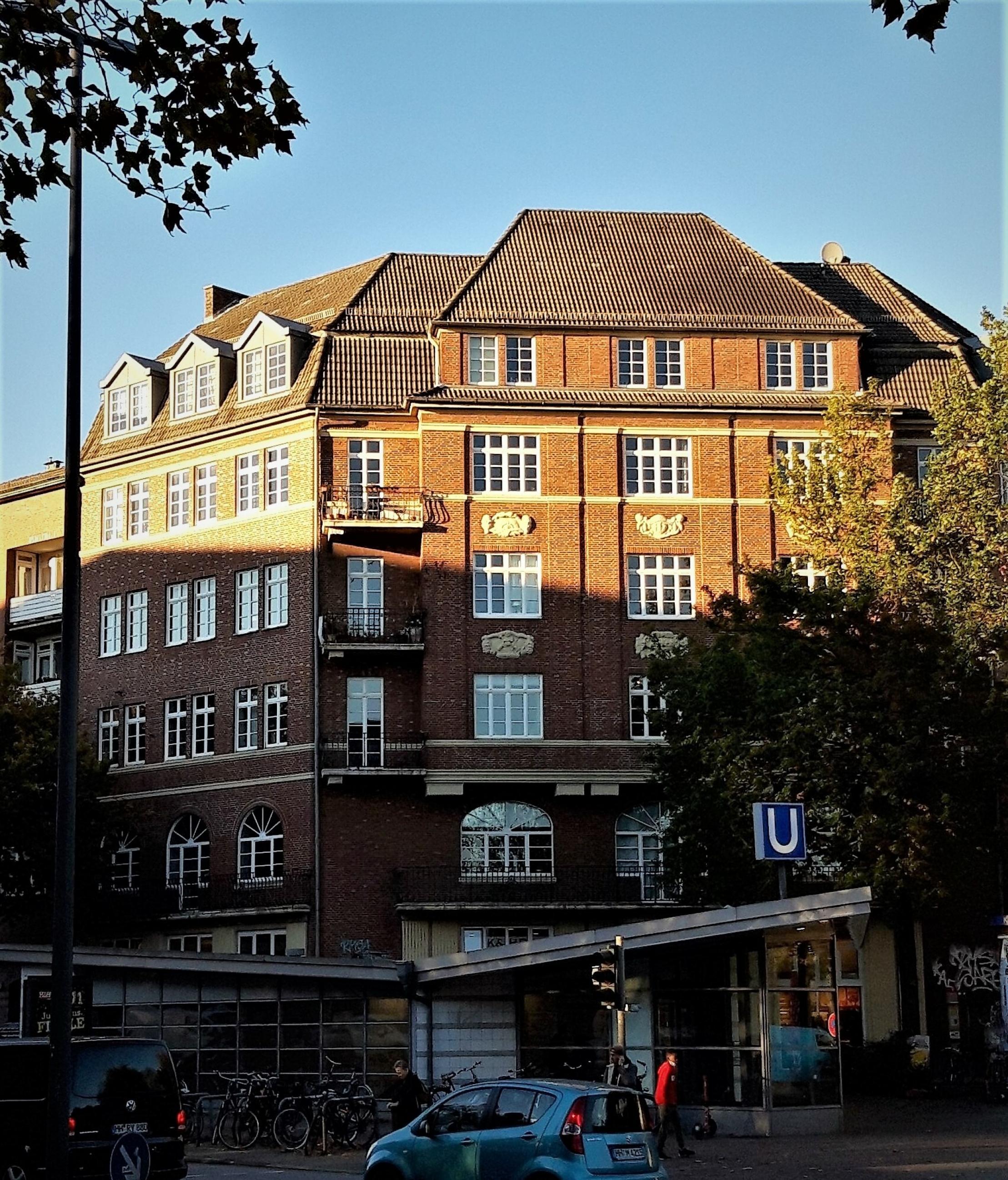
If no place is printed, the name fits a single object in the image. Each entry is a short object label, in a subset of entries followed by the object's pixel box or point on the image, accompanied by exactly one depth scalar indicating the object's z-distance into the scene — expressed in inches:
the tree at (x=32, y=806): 2031.3
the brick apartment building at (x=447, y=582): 2034.9
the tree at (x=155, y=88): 467.5
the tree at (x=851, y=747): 1652.3
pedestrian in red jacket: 1172.5
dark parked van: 852.6
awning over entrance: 1179.9
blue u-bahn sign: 1186.0
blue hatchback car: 778.2
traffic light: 1138.7
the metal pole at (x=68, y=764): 642.8
